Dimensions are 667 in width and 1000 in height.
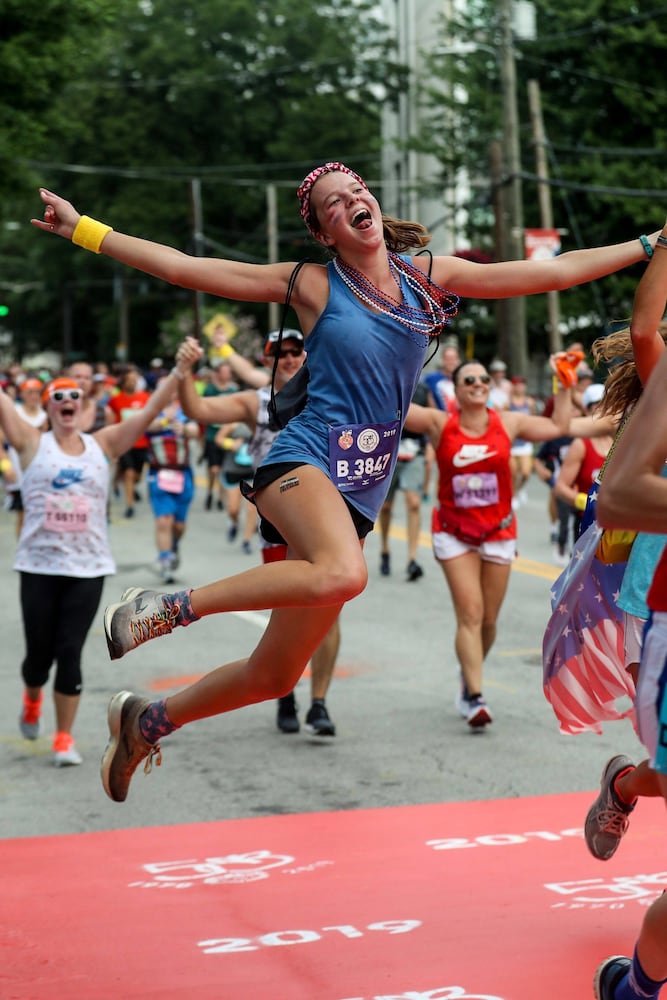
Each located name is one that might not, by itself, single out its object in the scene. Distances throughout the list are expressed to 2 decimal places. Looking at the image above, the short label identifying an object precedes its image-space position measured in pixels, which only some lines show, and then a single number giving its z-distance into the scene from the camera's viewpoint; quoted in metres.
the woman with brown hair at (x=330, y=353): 4.55
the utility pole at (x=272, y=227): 48.25
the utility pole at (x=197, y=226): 50.59
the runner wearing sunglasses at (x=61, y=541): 7.97
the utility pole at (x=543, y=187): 29.53
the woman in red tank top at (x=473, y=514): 8.63
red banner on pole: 24.03
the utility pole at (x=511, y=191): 26.73
